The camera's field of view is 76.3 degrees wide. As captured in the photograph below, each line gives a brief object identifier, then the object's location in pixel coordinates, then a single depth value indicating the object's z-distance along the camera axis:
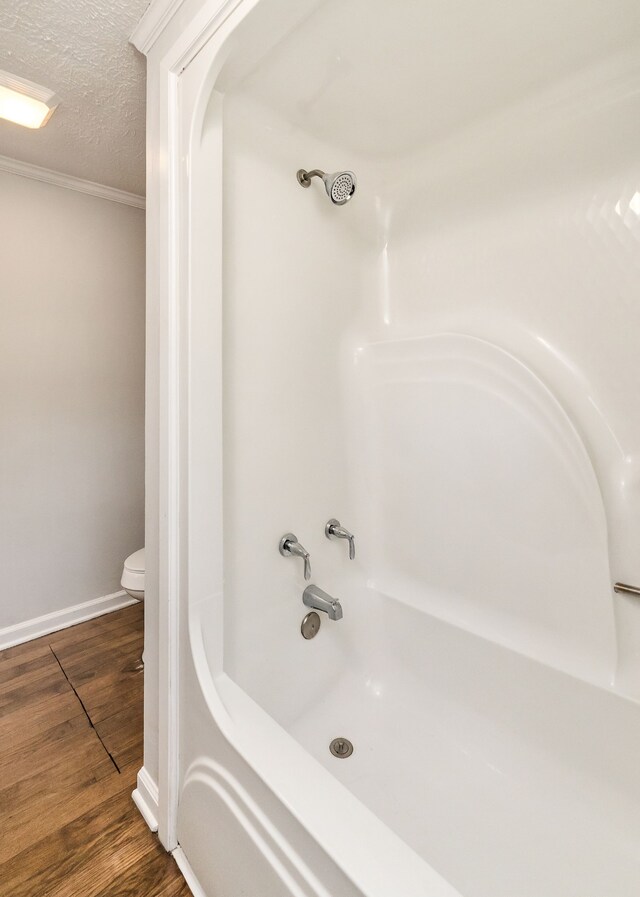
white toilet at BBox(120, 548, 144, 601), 1.89
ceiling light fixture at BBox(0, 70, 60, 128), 1.34
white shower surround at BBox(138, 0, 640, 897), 1.04
